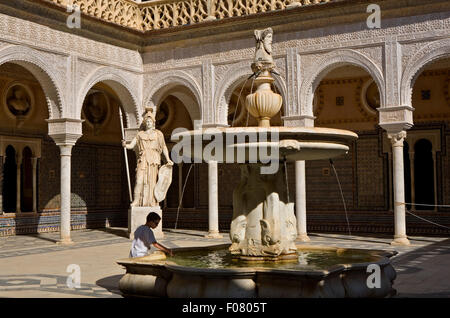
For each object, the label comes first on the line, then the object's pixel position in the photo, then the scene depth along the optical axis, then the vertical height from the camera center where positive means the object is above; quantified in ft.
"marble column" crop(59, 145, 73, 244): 37.24 -0.35
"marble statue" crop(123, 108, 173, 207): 39.42 +1.39
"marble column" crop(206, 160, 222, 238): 40.63 -0.96
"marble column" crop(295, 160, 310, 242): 37.55 -0.77
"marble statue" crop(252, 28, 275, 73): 20.74 +4.43
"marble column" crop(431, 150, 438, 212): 41.39 +0.57
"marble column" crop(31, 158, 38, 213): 44.21 +0.42
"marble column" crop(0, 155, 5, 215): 41.57 +0.76
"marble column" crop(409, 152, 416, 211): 42.19 +0.20
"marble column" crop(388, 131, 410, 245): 34.88 -0.05
